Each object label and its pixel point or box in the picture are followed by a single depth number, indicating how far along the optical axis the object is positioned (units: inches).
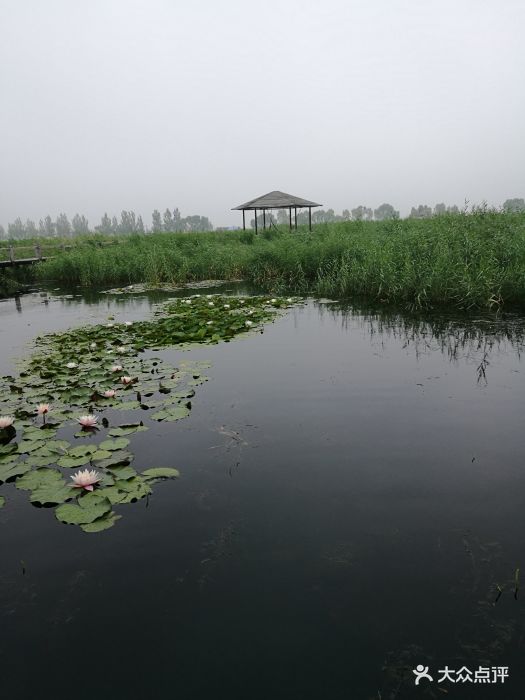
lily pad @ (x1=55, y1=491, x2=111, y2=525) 101.7
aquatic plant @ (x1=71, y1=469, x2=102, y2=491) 110.2
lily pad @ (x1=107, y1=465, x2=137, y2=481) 118.9
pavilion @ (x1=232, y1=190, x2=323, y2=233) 988.4
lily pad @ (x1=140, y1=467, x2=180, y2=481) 120.9
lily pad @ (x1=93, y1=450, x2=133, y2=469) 124.7
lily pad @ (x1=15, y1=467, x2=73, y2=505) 110.3
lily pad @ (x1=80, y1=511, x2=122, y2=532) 99.1
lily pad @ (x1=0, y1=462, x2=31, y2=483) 121.4
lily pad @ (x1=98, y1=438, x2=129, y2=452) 135.0
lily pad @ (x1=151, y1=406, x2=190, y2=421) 158.4
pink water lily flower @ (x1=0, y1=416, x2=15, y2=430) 144.0
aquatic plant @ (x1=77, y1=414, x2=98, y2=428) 144.1
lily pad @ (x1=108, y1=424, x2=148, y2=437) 147.2
